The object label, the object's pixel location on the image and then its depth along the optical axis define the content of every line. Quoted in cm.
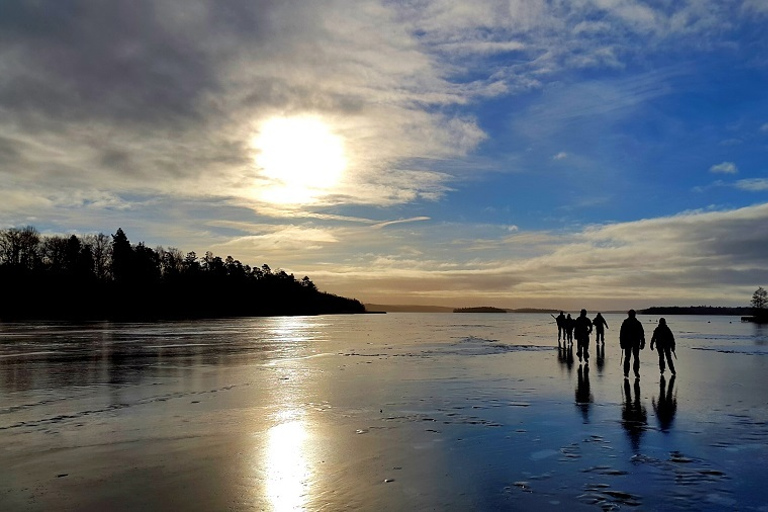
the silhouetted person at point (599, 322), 2919
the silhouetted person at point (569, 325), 2921
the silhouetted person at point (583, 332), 2291
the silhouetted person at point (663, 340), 1736
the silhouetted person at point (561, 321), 3184
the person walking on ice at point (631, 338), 1703
